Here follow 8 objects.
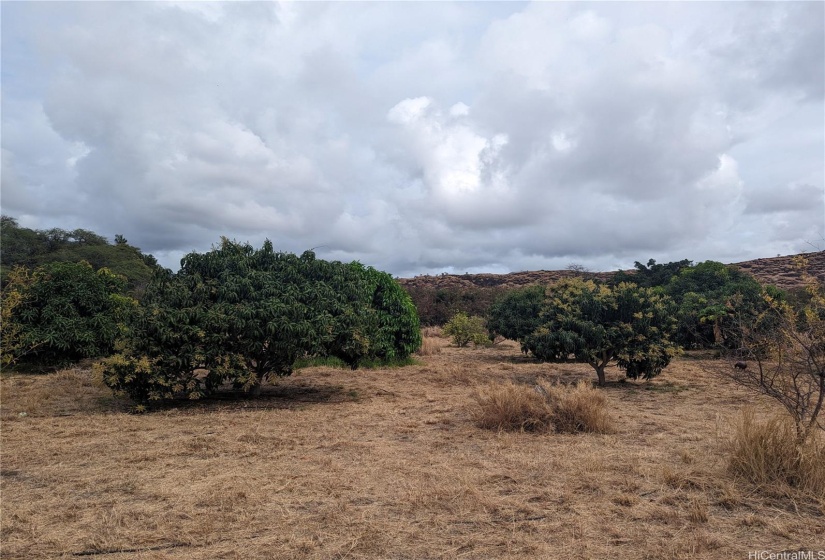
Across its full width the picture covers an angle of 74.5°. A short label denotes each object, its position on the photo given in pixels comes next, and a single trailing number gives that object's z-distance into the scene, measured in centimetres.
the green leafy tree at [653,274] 3150
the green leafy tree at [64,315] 1269
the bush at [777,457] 491
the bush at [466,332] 2509
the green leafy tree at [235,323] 898
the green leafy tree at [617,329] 1239
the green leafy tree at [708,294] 1750
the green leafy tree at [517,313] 1927
